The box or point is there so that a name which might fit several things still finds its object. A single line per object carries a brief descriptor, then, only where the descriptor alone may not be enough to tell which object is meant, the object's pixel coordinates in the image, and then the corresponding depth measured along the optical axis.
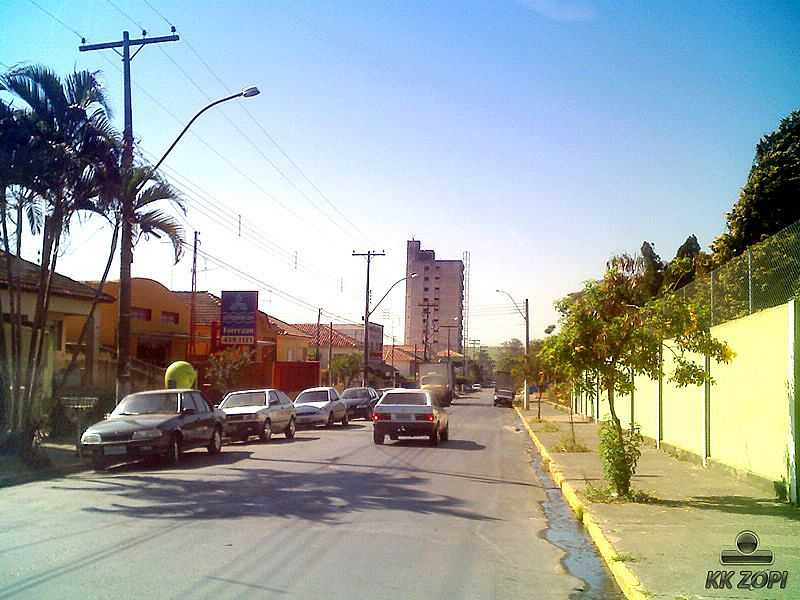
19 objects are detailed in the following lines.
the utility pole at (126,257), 18.61
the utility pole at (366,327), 50.81
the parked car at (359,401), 37.97
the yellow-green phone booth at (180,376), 29.45
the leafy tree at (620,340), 12.19
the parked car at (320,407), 31.70
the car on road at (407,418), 23.33
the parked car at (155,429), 16.62
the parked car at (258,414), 23.97
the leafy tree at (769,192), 25.94
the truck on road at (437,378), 59.87
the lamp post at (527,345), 51.14
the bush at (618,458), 12.38
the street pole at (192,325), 39.50
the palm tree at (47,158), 16.59
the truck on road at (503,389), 65.06
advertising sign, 39.69
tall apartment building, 137.12
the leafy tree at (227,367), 36.44
